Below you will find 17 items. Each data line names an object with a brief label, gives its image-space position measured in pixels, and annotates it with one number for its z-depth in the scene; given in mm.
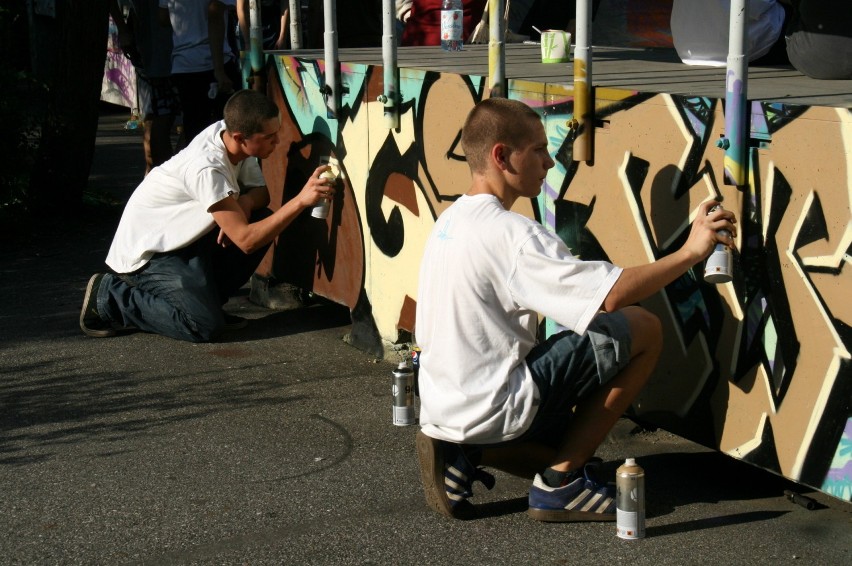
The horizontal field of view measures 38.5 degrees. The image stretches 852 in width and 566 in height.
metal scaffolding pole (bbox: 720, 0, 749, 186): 3842
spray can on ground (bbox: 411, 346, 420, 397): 4730
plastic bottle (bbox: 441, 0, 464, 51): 7012
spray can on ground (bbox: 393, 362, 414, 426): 4828
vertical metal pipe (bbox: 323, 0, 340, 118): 6086
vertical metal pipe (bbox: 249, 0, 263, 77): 6805
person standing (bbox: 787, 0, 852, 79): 4680
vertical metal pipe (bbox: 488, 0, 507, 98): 4840
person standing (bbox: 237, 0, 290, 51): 9773
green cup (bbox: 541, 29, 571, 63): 6051
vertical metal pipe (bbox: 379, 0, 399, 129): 5609
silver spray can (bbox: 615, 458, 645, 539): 3893
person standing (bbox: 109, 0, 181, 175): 8758
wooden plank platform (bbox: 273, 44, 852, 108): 4305
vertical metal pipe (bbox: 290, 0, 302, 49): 7387
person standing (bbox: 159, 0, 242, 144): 8297
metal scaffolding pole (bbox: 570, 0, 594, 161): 4402
